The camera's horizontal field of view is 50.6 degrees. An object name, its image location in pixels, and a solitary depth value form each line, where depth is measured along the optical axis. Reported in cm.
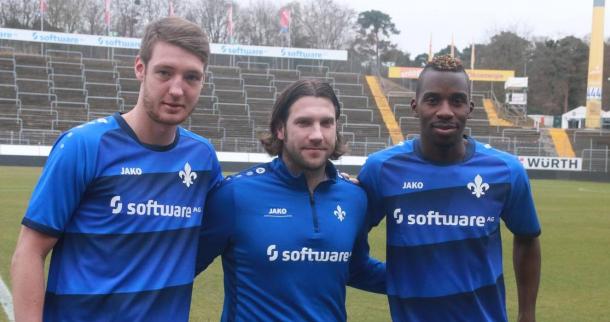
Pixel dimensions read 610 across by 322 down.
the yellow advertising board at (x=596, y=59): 4190
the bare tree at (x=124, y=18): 6650
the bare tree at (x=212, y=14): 6988
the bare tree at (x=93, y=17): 6238
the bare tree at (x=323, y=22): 7438
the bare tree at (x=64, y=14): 6059
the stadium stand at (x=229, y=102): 3647
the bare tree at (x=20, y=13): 6203
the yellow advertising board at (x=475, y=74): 5172
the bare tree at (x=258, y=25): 7181
